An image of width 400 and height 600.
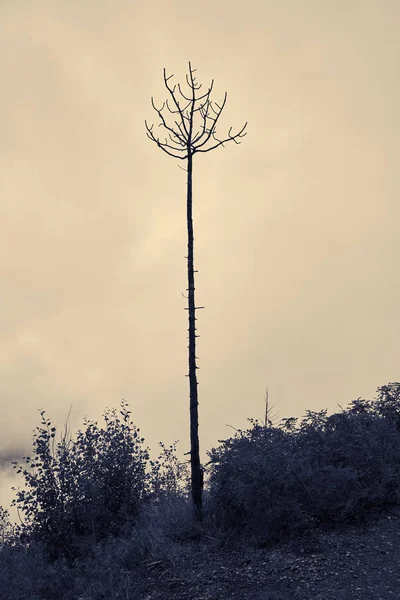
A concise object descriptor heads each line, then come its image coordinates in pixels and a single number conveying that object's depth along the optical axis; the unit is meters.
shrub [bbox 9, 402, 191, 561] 12.35
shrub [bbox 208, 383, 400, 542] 10.21
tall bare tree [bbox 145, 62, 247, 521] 12.73
